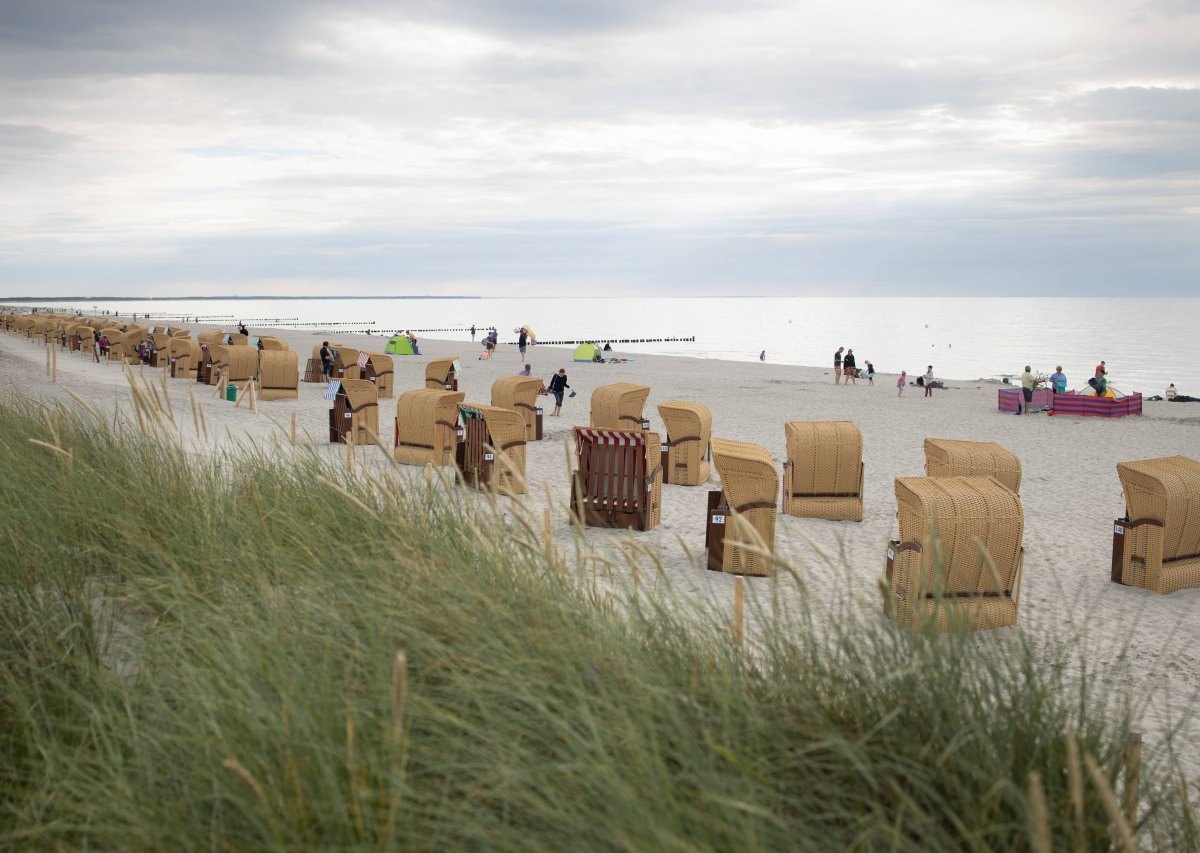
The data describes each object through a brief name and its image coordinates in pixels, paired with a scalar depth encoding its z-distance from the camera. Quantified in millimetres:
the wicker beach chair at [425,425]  14148
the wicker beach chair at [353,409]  16047
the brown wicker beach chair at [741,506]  8812
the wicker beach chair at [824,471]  11469
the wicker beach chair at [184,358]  29328
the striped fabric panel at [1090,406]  25297
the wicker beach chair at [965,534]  7168
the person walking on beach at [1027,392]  25688
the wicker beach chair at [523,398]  17203
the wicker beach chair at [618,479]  10812
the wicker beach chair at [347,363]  25734
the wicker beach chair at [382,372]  24656
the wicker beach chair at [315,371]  29234
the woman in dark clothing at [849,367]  35750
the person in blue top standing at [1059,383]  26109
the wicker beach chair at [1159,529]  8766
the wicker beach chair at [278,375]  23938
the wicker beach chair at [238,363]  24328
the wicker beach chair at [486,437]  12281
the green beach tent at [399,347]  48719
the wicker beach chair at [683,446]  13625
